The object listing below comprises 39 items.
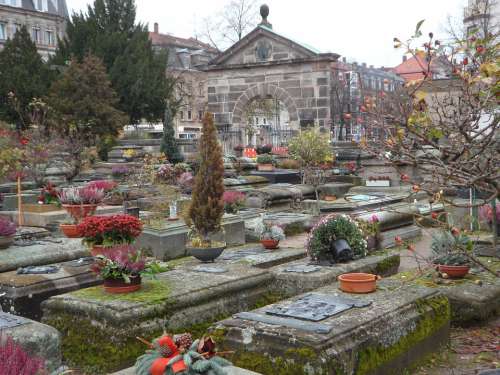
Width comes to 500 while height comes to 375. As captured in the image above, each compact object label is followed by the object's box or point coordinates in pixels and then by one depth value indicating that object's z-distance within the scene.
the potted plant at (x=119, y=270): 6.60
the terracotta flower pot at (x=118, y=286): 6.64
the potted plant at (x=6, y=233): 9.70
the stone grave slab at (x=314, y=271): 7.67
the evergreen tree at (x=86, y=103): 28.11
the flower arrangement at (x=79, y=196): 11.13
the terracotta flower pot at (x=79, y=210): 11.15
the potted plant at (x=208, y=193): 9.11
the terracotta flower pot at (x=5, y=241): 9.71
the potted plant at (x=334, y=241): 8.56
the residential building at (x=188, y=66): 58.72
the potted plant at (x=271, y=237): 10.12
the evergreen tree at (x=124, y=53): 34.97
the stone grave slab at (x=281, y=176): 21.47
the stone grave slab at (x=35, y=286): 7.33
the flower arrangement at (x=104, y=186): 12.25
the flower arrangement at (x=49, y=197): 13.48
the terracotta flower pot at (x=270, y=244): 10.11
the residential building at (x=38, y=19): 57.84
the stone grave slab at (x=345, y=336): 4.99
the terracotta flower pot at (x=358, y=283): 6.49
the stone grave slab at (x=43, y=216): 12.69
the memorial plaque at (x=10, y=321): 5.77
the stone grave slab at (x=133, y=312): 6.03
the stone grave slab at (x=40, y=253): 8.94
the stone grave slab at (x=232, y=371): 4.39
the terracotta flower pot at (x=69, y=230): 10.71
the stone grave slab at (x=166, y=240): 10.62
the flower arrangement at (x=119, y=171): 21.92
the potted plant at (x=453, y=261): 7.66
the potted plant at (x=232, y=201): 13.17
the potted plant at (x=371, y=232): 10.00
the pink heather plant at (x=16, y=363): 3.44
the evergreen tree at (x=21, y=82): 34.19
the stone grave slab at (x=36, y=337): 5.58
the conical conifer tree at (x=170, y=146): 25.77
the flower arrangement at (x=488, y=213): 9.87
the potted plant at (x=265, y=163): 22.53
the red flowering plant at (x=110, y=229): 7.53
